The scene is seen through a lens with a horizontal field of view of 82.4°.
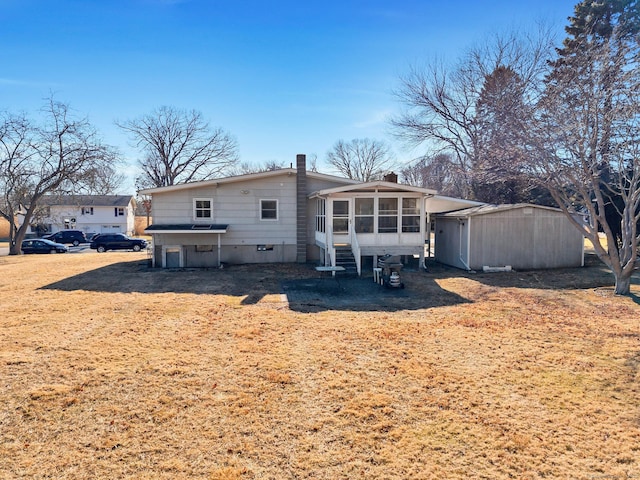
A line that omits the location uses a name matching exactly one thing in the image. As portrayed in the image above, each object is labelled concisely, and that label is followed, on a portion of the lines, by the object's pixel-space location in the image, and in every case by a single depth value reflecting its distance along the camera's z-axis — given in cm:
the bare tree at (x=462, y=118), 2469
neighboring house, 4119
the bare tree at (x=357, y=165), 4612
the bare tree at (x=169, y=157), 3884
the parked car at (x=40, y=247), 2570
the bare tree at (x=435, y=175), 2996
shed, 1500
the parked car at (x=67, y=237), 3247
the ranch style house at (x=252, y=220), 1530
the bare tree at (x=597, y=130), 984
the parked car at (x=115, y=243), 2695
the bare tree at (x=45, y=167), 2277
